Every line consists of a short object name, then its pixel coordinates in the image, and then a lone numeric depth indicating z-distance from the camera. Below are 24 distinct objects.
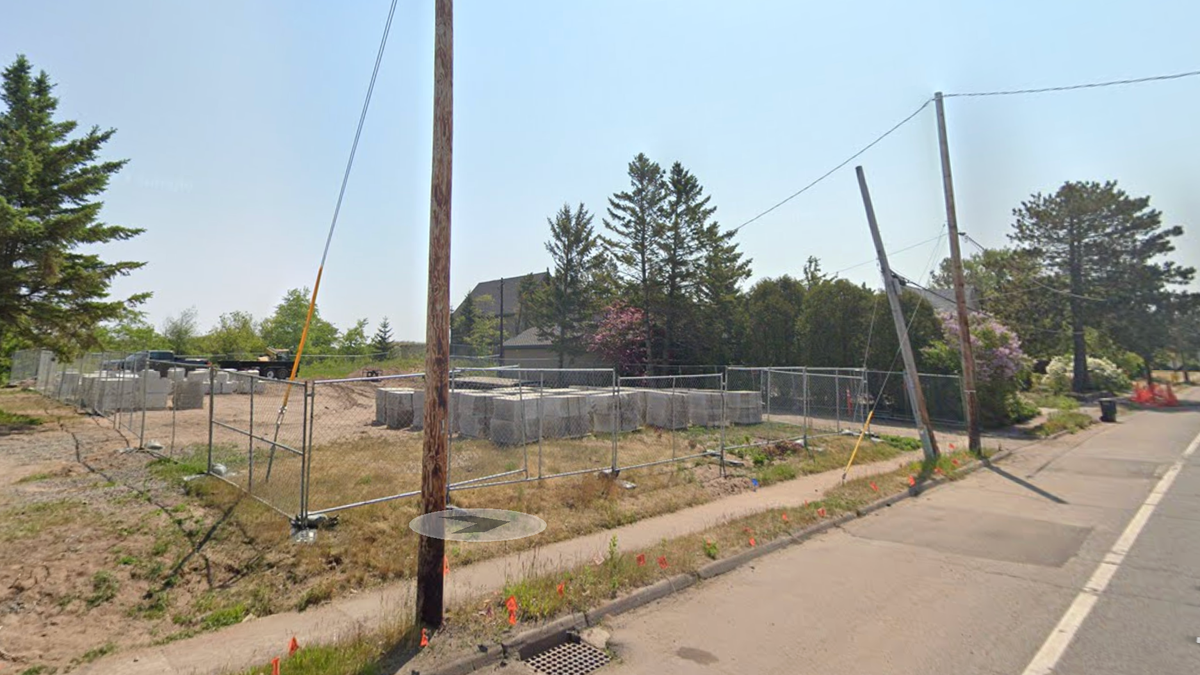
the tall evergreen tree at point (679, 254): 32.69
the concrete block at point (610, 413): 14.44
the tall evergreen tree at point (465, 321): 62.94
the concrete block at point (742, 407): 16.83
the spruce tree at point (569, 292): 37.59
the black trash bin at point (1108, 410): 24.06
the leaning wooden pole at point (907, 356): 12.93
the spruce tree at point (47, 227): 16.09
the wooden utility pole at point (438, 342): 4.53
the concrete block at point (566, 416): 13.06
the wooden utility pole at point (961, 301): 13.98
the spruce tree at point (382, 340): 67.26
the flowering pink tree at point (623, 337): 33.12
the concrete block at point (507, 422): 11.84
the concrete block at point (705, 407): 16.36
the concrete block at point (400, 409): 15.59
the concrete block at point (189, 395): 19.45
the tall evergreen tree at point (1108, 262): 36.56
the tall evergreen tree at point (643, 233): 33.16
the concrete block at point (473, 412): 12.88
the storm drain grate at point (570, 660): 4.06
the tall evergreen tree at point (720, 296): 32.16
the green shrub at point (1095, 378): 37.72
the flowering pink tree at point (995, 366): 20.75
